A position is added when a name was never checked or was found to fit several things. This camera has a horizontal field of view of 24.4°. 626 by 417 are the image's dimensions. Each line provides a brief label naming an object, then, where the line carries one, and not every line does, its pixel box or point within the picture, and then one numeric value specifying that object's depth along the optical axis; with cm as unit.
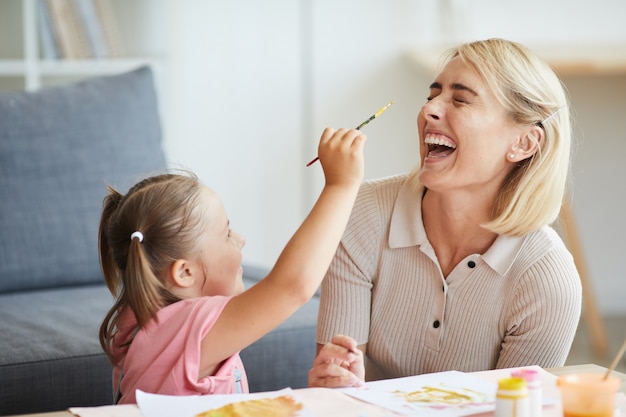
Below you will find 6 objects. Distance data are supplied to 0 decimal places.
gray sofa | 300
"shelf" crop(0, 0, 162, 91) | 443
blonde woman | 250
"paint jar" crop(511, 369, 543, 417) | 189
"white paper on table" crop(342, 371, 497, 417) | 196
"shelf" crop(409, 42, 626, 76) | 441
